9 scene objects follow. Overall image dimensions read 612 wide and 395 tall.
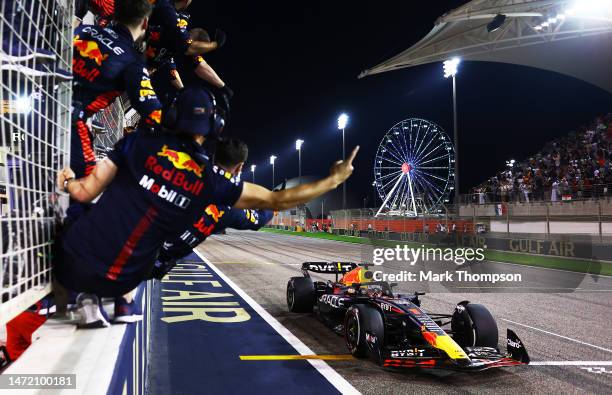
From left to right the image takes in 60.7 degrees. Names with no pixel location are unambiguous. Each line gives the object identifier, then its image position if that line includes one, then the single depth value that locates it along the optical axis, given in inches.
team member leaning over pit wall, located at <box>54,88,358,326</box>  70.2
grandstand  987.3
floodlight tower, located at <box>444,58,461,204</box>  845.8
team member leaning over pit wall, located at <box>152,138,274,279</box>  95.0
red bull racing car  207.3
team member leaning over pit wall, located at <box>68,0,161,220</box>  83.1
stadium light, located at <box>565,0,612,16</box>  630.5
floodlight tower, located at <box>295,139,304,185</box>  1946.1
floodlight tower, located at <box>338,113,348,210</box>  1469.0
